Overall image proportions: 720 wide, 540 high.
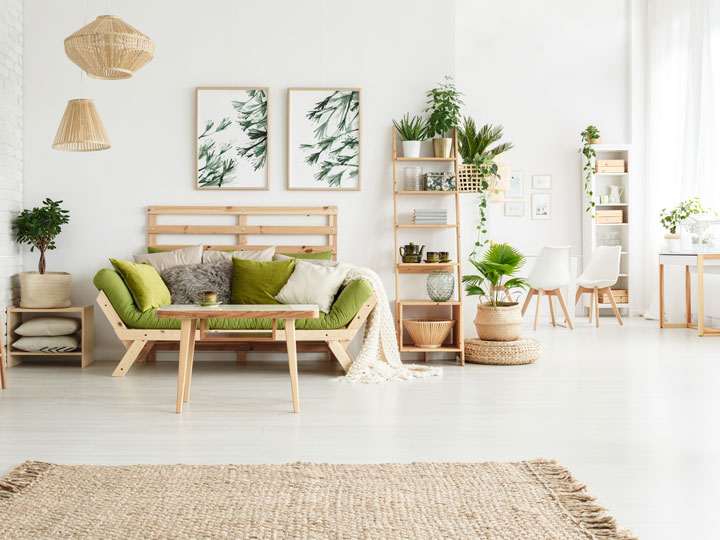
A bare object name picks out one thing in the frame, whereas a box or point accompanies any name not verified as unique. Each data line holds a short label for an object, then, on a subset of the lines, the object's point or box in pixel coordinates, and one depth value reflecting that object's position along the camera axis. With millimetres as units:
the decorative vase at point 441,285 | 5312
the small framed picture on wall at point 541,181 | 8867
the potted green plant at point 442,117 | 5355
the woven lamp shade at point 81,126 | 4562
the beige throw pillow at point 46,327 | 5094
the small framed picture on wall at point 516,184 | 8852
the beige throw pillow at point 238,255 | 5254
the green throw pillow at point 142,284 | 4777
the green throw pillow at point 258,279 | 5035
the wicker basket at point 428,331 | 5262
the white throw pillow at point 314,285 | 4895
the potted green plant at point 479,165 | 5605
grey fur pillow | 5008
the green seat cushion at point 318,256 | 5332
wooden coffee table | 3568
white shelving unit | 8664
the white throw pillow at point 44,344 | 5102
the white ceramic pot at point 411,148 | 5391
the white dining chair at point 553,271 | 7500
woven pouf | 5254
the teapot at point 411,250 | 5367
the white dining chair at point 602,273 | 7980
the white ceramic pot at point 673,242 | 7672
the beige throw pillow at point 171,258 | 5199
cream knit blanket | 4746
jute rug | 2020
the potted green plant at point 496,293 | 5305
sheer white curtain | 7422
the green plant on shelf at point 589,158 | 8547
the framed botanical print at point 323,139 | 5480
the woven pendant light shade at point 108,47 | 3598
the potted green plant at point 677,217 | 7492
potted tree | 5098
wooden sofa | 5453
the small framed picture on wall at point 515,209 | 8905
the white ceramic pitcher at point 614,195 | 8703
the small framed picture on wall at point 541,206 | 8883
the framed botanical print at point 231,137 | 5461
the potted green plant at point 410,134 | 5395
